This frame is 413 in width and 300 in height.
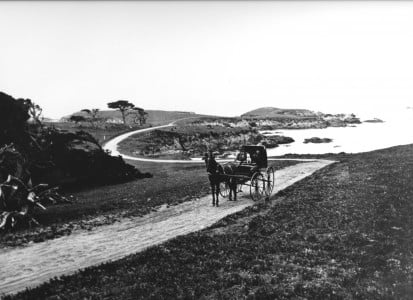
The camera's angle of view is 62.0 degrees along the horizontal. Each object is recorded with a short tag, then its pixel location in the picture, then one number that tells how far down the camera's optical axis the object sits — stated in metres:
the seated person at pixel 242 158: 27.20
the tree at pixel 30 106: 37.00
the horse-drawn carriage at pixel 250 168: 25.48
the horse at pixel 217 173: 24.00
